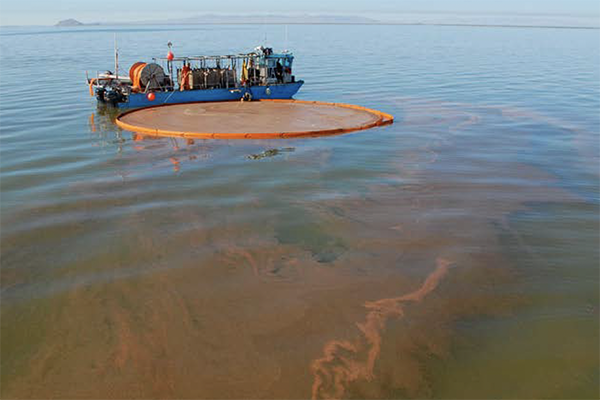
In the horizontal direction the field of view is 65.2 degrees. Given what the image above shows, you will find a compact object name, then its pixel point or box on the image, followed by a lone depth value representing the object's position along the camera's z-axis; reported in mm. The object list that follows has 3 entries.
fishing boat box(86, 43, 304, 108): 24188
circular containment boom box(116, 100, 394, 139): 17922
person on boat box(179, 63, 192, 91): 24500
